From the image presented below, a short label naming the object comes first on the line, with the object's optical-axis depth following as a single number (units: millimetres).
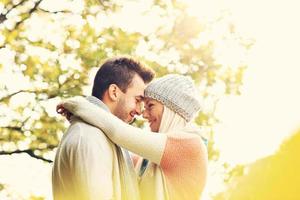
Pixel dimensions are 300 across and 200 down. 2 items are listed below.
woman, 2701
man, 2402
